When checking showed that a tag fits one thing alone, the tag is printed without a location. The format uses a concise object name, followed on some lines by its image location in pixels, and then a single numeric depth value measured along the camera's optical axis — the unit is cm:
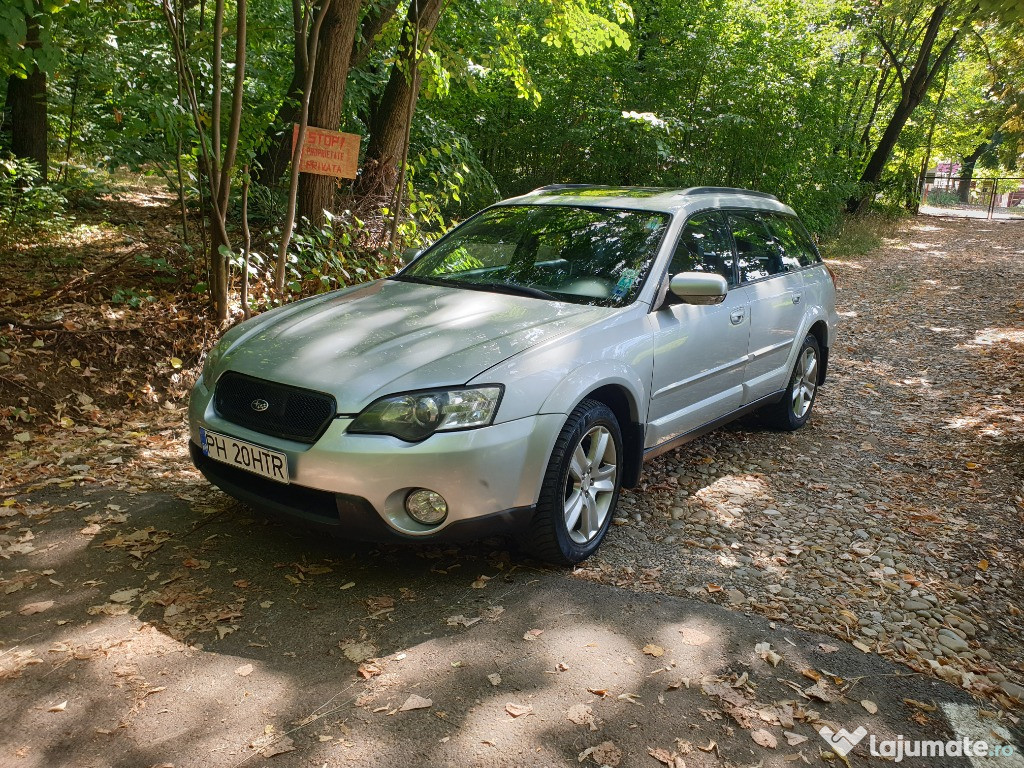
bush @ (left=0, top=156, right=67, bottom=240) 872
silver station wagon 327
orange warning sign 683
